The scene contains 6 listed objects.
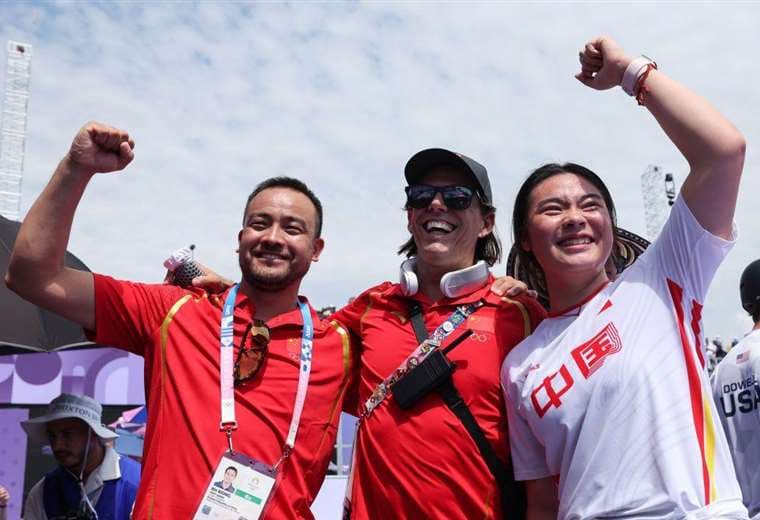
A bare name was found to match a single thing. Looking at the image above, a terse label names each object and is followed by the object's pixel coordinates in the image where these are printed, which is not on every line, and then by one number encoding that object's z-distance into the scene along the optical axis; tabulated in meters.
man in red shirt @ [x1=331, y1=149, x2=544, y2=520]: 2.78
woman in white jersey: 2.20
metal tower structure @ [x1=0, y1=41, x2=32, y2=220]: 36.12
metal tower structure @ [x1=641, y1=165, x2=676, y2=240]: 41.65
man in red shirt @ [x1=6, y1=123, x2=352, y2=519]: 2.85
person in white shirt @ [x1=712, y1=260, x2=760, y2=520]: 3.56
